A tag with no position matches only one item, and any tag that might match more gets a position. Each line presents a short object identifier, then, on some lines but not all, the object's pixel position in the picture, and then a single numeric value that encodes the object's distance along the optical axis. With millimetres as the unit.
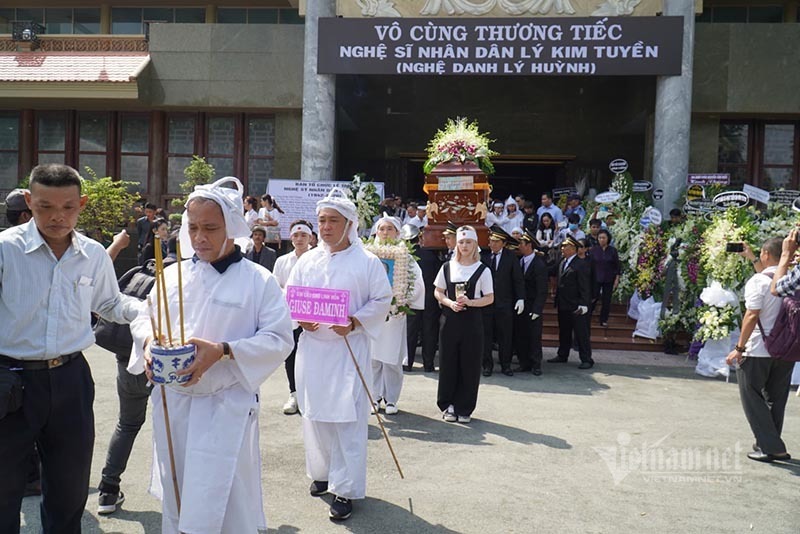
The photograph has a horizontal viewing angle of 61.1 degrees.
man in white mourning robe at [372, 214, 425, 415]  7219
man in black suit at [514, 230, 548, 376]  9859
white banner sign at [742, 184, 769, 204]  11828
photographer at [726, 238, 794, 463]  5809
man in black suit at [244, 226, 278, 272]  9342
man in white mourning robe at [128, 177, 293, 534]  3080
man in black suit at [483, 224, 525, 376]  9617
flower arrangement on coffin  11758
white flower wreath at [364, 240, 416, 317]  7289
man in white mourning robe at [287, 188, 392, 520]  4609
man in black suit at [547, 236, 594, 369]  10375
